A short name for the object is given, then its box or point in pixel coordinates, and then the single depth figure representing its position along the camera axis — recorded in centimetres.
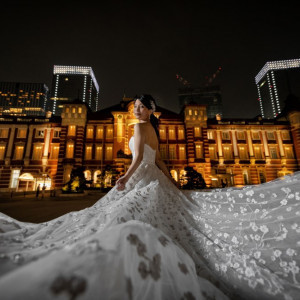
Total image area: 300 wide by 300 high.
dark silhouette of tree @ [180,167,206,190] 1556
